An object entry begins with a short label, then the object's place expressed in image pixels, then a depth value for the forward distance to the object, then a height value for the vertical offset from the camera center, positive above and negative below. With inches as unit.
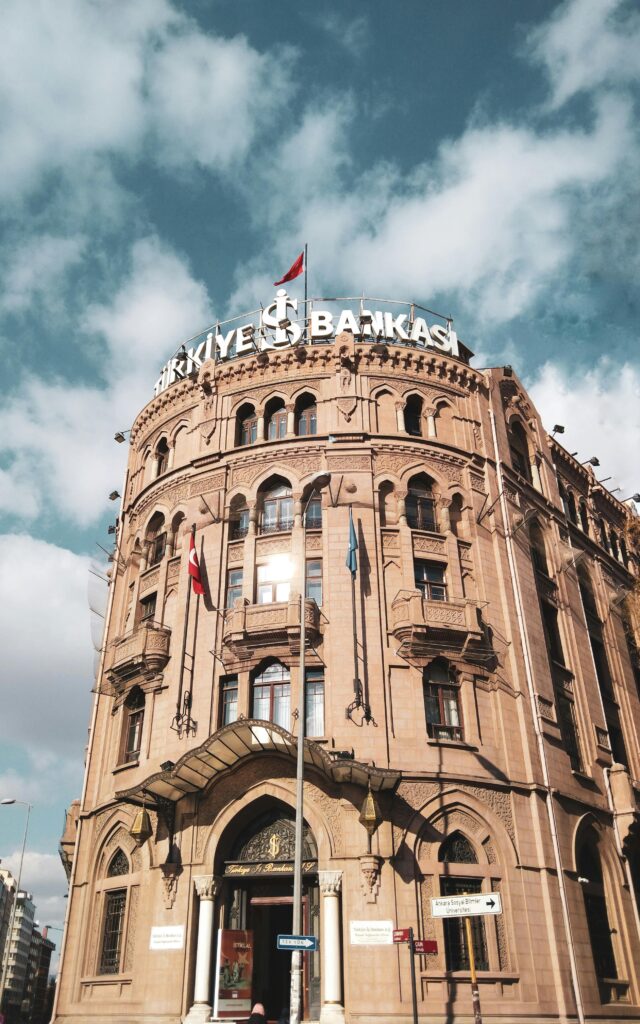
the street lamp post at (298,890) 815.8 +116.7
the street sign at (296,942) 815.7 +68.0
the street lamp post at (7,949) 2098.9 +229.5
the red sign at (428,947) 890.1 +68.2
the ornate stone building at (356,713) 1049.5 +396.6
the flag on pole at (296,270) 1583.4 +1228.7
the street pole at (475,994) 780.9 +21.8
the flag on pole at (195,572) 1283.2 +596.3
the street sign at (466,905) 804.5 +98.8
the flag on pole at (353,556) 1221.1 +587.5
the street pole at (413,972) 876.5 +45.4
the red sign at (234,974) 1007.6 +52.8
